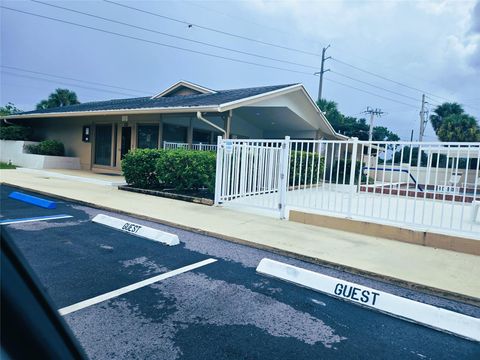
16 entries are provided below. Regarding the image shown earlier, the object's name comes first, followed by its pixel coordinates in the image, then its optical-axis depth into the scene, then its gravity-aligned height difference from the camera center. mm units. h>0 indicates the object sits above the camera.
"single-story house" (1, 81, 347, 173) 12453 +1739
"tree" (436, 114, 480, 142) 28750 +4347
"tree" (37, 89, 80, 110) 34156 +5693
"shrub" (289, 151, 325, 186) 10816 -48
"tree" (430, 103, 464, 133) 34000 +6844
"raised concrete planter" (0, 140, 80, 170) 15297 -460
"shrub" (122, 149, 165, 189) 10242 -370
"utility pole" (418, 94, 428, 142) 34156 +6091
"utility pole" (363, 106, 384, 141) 38562 +7239
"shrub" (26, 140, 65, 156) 15898 +95
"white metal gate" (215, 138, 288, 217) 7875 -216
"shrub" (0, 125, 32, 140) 17422 +866
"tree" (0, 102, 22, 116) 33050 +4293
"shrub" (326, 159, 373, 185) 15214 -305
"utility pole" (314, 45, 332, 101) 36125 +10967
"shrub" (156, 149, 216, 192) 9156 -294
